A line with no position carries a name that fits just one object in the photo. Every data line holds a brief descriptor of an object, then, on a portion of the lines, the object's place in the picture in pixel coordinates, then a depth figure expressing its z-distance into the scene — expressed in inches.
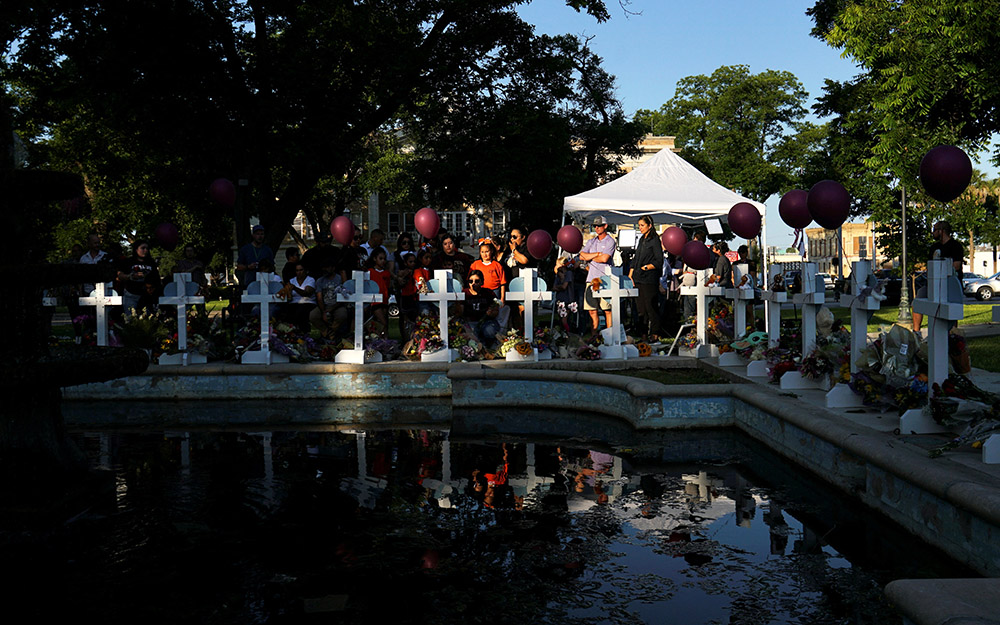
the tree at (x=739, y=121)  2242.9
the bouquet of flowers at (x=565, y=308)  568.0
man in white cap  551.2
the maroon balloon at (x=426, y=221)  564.4
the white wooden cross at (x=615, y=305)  500.1
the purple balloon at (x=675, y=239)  621.6
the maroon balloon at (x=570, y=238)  597.6
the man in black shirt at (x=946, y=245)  463.8
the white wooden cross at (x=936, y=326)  257.8
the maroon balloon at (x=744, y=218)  518.0
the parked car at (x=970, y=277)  1748.3
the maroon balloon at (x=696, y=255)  530.3
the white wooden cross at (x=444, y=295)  498.3
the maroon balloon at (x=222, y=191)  595.5
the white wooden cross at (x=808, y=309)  366.9
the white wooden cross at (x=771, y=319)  409.7
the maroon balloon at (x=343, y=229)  560.7
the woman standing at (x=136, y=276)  557.6
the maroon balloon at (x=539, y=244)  545.0
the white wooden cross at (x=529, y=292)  503.2
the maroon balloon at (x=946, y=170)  298.0
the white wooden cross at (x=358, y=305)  493.0
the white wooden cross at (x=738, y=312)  454.3
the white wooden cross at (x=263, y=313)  495.5
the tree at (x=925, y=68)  741.3
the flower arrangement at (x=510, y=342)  492.4
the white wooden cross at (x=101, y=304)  512.1
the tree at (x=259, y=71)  674.2
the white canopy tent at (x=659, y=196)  674.8
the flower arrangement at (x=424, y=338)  497.7
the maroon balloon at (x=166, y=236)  565.6
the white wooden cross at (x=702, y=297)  502.8
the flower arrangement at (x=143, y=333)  507.2
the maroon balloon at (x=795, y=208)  410.0
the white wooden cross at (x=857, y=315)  313.4
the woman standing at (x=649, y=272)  598.5
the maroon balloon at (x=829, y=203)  366.6
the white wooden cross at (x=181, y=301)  507.8
